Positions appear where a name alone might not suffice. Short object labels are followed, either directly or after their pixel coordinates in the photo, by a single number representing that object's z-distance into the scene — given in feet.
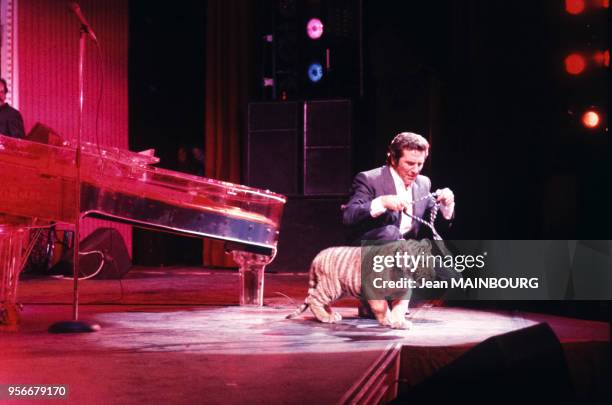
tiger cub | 13.30
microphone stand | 12.50
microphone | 12.01
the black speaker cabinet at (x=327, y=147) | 26.94
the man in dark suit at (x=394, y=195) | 13.75
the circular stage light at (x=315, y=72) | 27.45
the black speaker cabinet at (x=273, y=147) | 27.48
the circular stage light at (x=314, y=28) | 27.30
